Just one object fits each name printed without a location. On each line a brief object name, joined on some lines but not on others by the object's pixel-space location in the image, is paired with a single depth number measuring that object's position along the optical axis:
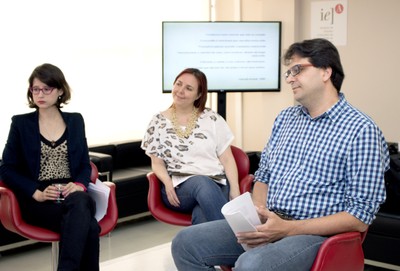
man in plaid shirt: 2.62
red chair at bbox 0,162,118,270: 3.52
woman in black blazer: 3.54
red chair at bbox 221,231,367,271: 2.56
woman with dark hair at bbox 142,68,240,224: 3.99
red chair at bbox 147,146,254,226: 3.93
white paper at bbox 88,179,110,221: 3.78
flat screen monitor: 5.68
